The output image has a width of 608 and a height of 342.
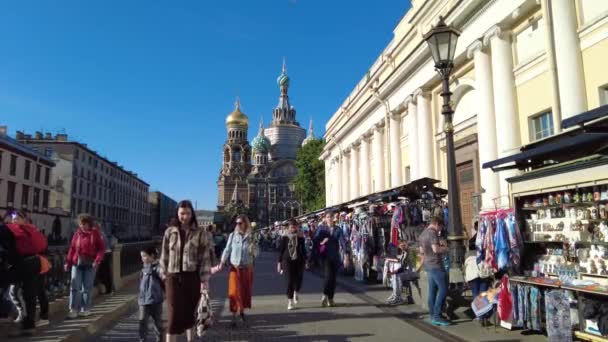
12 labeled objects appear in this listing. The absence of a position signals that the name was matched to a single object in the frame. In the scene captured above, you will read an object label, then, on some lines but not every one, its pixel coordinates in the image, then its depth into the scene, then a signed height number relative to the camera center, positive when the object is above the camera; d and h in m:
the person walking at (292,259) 9.20 -0.58
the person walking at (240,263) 7.68 -0.54
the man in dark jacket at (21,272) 6.45 -0.56
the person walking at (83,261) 8.00 -0.49
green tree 52.80 +7.10
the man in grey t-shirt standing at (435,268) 7.43 -0.63
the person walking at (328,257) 9.52 -0.55
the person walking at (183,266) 5.12 -0.38
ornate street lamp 7.73 +2.11
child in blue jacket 6.09 -0.91
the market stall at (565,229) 5.71 +0.02
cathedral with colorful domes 111.75 +14.41
